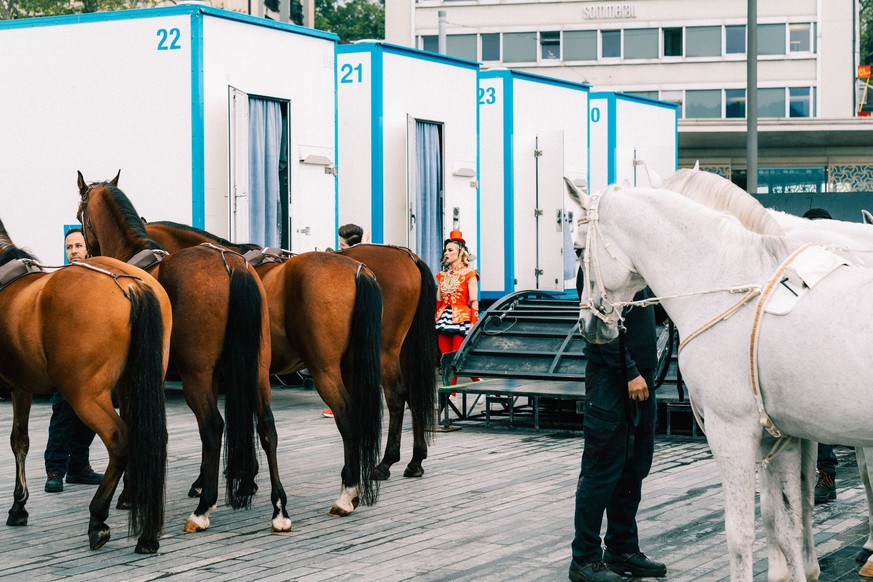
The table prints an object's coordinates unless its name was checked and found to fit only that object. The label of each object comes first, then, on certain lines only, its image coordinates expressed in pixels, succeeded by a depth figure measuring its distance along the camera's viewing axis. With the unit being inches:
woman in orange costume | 498.6
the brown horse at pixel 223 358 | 277.6
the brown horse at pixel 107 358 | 251.6
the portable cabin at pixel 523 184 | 653.3
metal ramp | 430.6
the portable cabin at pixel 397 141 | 542.0
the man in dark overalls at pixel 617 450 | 228.7
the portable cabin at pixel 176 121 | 461.7
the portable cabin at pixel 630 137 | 773.3
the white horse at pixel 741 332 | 179.2
